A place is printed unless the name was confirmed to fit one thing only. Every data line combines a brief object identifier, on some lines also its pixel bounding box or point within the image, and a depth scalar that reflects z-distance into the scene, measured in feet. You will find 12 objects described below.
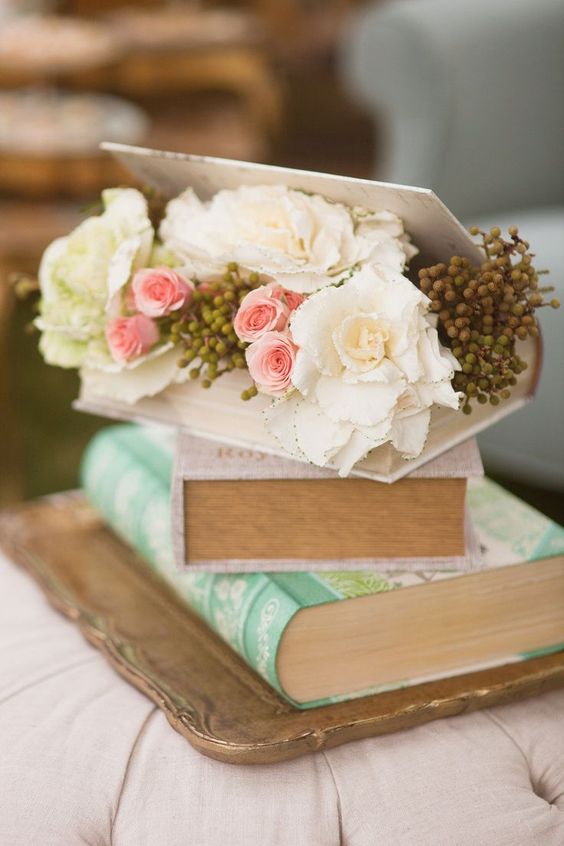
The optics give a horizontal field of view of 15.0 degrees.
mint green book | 4.02
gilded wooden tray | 3.93
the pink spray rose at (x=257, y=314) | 3.95
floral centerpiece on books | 3.87
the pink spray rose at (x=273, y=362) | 3.91
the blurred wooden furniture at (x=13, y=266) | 7.86
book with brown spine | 4.05
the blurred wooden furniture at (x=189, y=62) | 13.62
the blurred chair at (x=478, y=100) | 6.49
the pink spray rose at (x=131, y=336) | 4.13
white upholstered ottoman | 3.79
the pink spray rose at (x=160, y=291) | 4.07
